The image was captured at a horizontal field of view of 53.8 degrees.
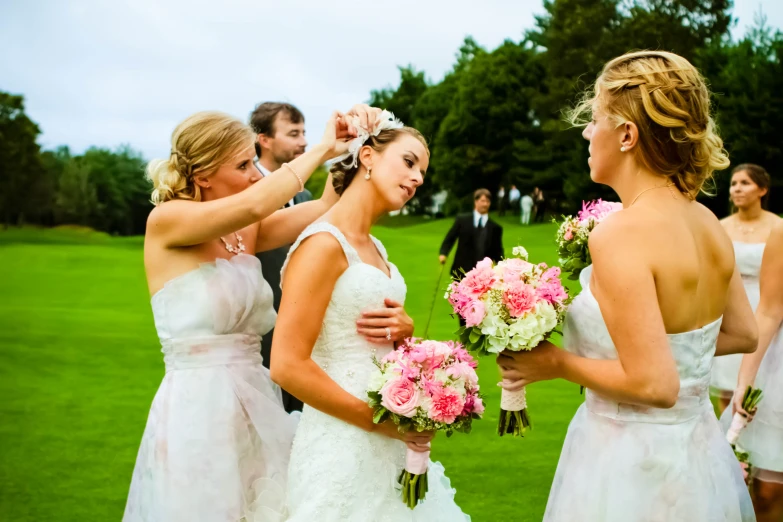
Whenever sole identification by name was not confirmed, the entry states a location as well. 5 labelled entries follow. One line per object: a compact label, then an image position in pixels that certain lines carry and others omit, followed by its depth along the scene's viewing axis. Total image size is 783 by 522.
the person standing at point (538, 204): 54.50
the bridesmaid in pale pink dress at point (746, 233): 7.77
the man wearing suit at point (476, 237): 14.89
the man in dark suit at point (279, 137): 6.28
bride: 3.29
